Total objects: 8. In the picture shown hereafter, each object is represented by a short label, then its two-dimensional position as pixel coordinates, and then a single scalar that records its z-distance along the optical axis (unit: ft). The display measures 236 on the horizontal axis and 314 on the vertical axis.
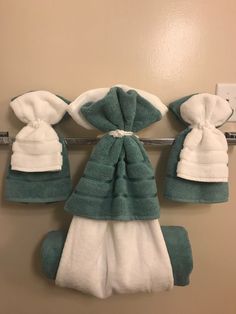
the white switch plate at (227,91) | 2.45
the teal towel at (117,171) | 2.04
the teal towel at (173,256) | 2.23
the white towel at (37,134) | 2.15
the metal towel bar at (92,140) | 2.31
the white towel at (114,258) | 2.10
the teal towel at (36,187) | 2.21
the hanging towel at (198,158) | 2.18
